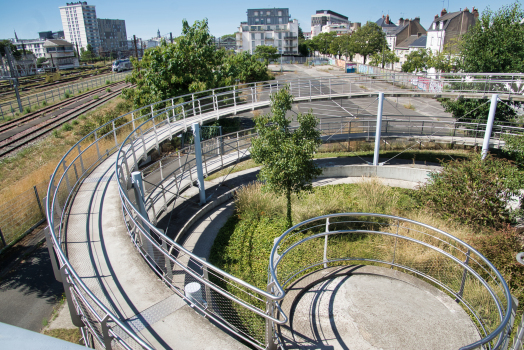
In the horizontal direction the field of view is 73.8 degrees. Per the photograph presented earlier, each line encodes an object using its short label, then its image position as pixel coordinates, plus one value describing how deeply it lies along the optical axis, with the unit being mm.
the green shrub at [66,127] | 22627
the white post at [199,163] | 12477
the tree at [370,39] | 65500
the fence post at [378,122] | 16344
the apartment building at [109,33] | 191738
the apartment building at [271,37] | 90375
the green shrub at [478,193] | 10266
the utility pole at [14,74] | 26314
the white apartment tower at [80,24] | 188375
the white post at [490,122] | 14939
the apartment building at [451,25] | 47844
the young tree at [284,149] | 10461
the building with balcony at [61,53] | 82456
